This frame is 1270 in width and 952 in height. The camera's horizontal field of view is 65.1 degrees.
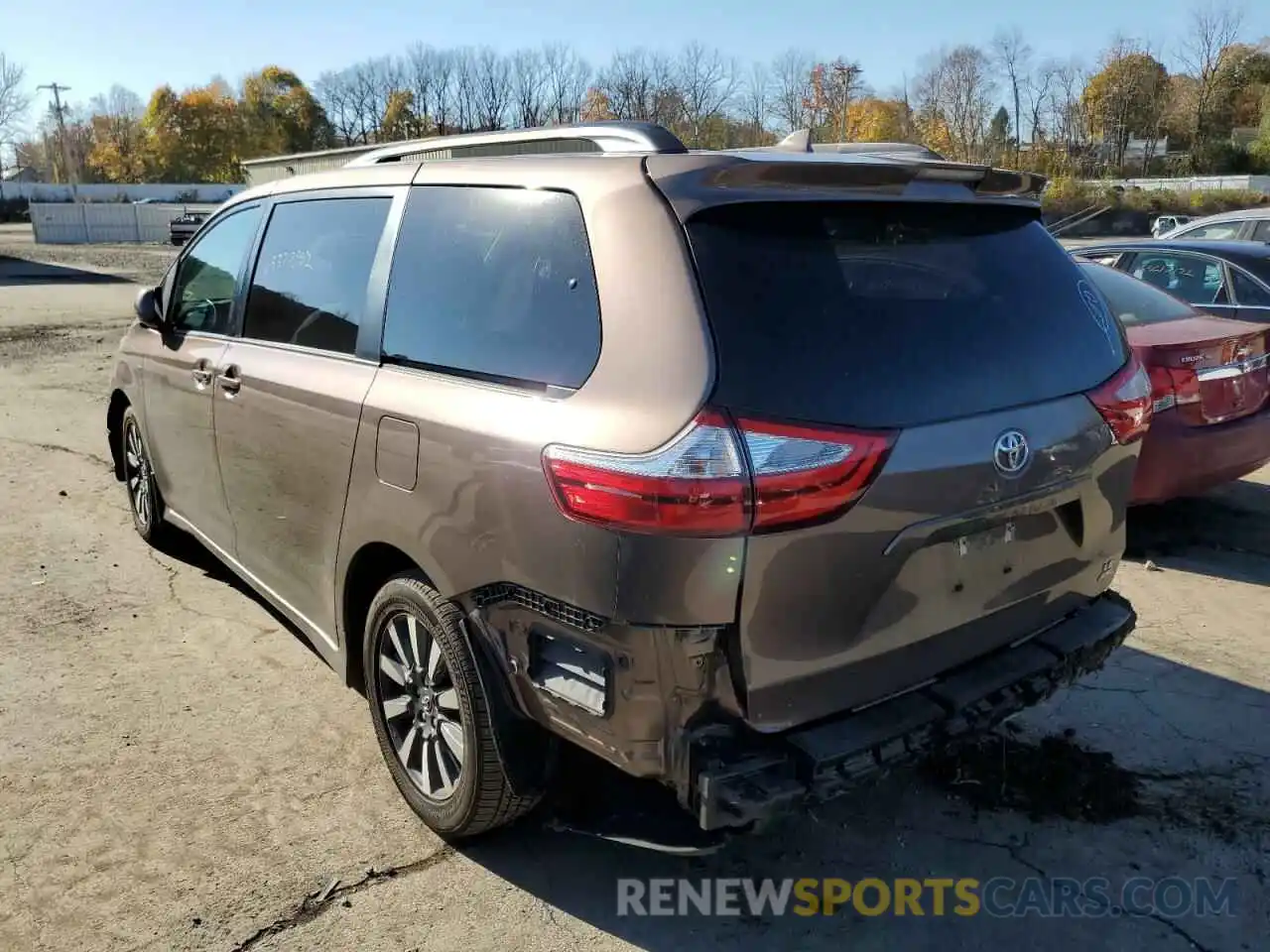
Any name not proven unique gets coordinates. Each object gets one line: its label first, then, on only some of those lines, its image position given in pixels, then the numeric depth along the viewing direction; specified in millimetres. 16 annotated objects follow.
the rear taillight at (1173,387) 5125
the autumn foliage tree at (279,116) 84188
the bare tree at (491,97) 80500
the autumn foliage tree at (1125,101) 67562
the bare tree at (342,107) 90938
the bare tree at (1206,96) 67062
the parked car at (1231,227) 11961
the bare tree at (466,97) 82500
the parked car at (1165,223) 24244
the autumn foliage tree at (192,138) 81938
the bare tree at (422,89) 86125
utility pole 93375
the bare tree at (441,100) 83188
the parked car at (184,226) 36344
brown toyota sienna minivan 2156
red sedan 5117
